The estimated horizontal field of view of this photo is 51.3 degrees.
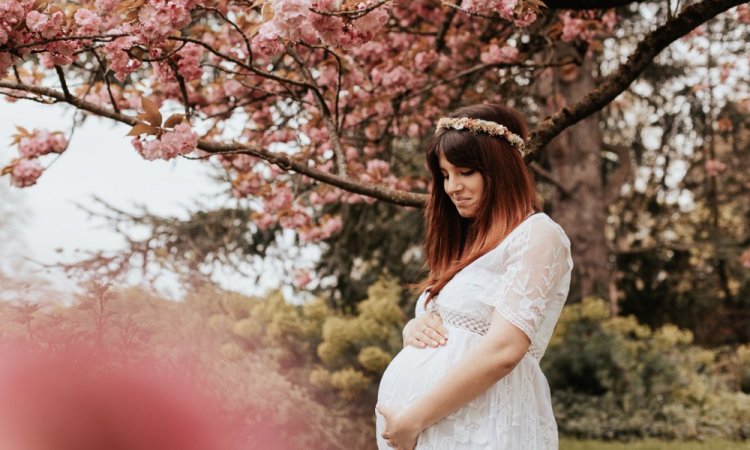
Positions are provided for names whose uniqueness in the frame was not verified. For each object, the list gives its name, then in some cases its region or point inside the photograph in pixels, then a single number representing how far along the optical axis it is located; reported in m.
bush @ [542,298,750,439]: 6.15
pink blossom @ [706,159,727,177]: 8.54
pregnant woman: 1.67
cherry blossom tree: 2.22
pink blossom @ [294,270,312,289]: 5.52
